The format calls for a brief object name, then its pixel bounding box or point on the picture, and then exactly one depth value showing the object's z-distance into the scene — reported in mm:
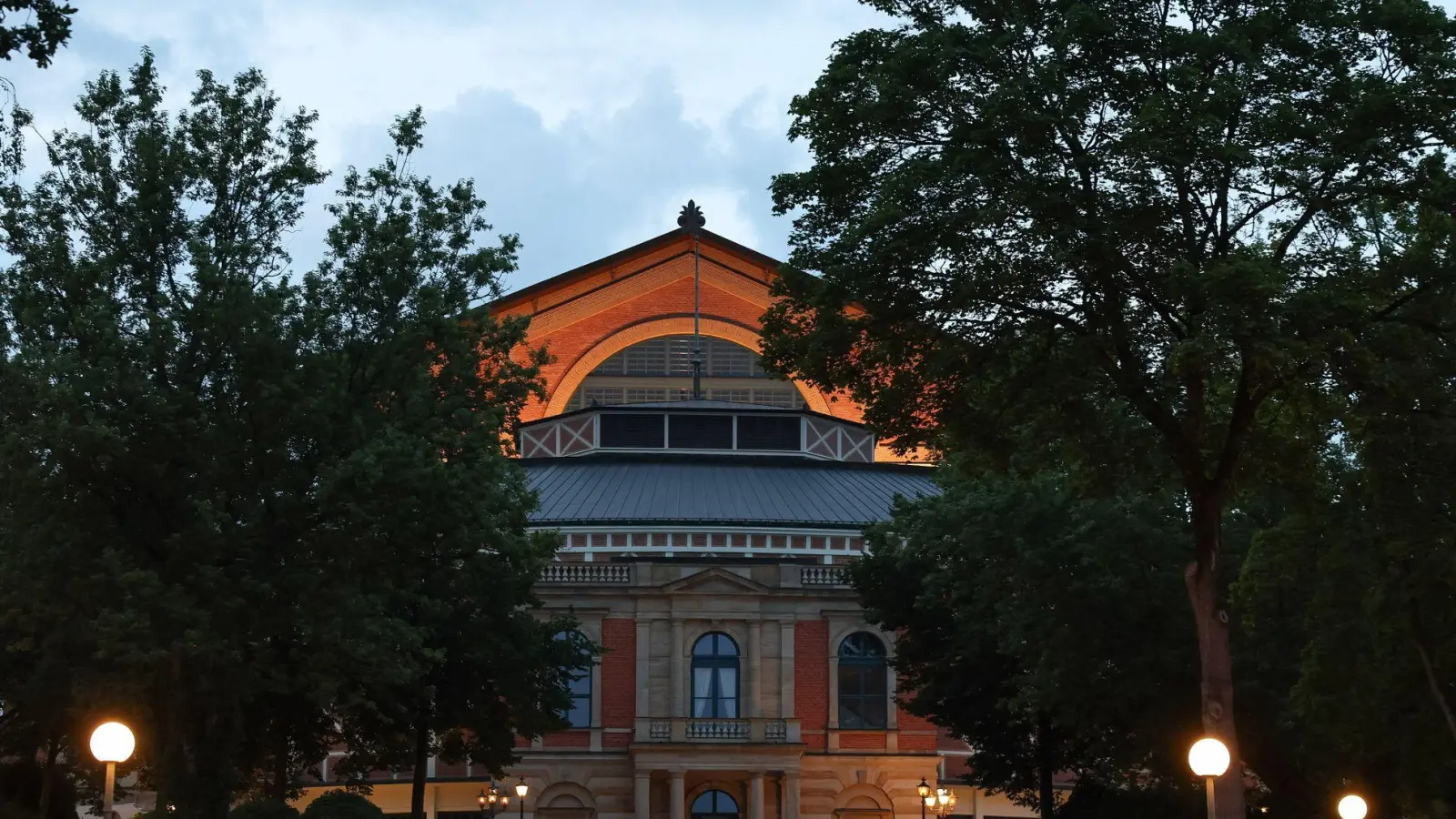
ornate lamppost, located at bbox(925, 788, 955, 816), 46844
